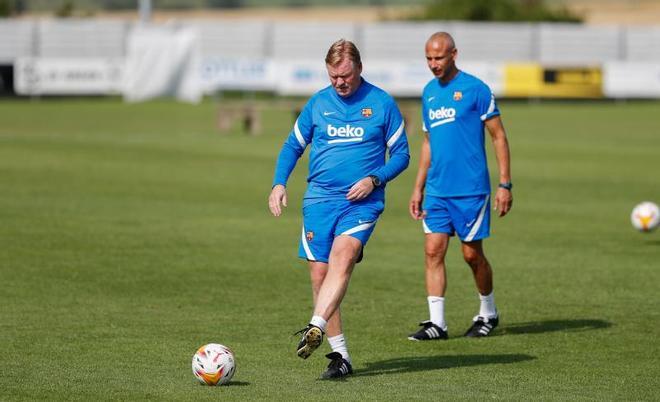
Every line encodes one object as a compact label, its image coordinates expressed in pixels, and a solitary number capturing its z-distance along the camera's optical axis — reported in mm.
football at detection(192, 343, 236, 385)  17203
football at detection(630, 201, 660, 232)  33594
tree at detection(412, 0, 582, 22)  126750
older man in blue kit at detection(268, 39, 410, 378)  18031
